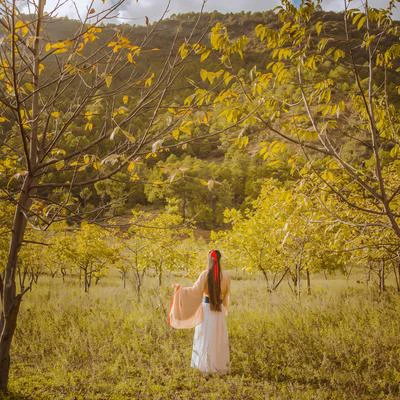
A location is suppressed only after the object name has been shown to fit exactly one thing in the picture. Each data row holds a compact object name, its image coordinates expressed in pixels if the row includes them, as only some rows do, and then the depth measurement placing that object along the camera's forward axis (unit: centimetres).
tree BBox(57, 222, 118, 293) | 1548
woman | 572
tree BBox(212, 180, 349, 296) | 1146
